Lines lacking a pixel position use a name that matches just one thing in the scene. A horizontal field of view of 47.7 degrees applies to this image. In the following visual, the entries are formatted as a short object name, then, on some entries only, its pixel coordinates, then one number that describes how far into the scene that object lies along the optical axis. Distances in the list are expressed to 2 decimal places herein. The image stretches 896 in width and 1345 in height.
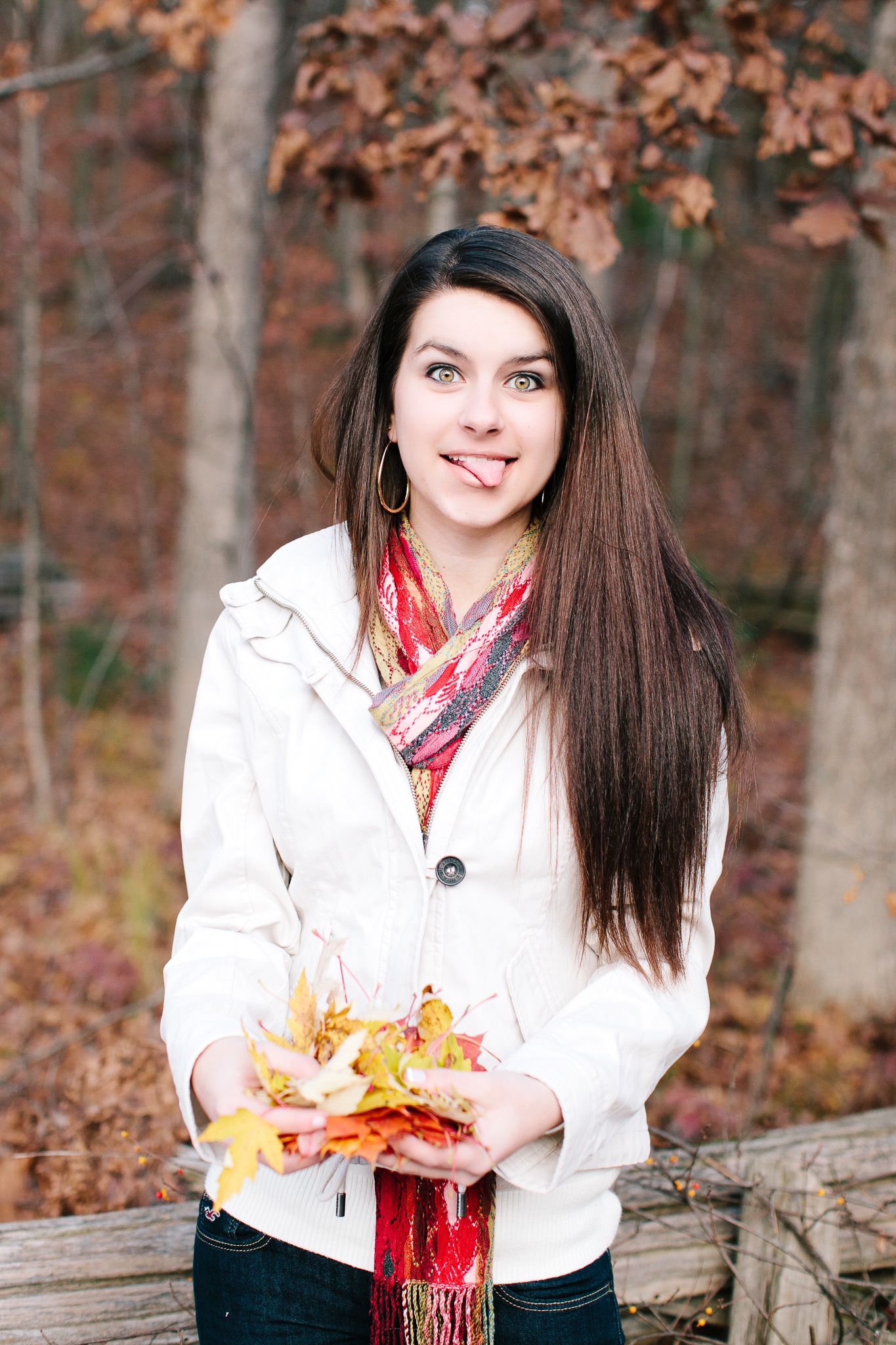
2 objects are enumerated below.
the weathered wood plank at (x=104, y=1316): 2.04
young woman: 1.60
